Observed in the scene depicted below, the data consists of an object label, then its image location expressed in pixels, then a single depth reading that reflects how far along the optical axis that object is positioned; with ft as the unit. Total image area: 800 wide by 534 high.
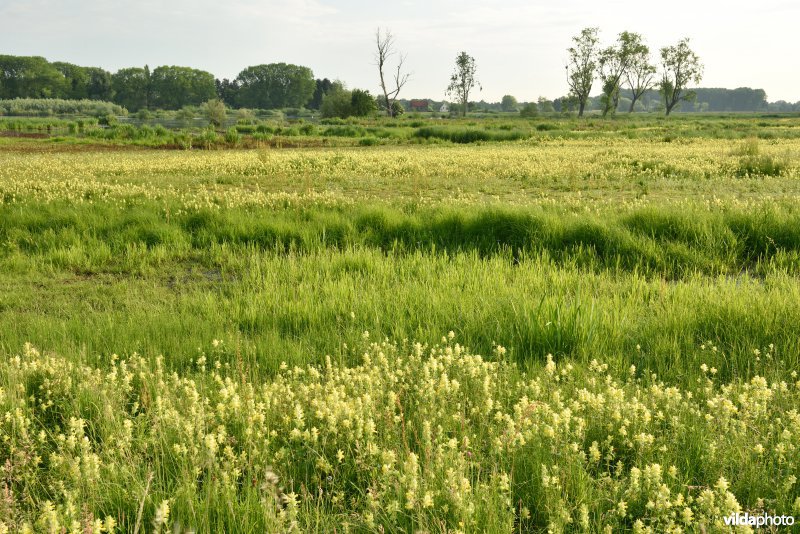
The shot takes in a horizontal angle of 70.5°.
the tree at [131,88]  470.80
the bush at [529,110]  296.71
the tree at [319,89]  507.22
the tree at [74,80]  453.58
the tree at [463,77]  375.45
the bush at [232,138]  113.19
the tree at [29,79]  438.81
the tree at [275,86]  534.37
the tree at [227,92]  538.88
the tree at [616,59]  328.29
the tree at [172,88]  492.54
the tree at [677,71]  350.23
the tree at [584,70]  342.03
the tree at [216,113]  194.80
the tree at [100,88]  466.29
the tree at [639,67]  341.62
